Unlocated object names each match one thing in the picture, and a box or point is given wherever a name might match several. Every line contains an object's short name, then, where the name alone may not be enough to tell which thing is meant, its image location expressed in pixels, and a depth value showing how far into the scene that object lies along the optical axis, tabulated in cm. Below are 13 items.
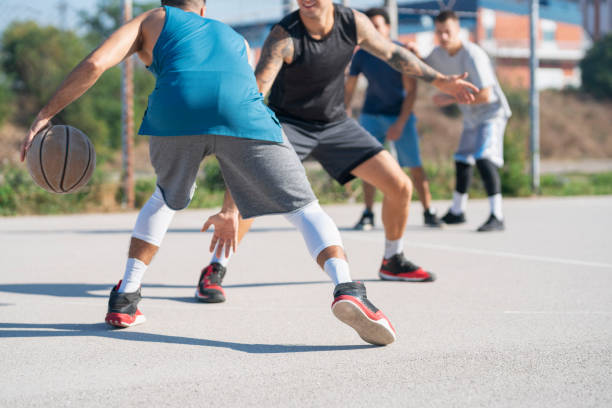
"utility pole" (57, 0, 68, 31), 1070
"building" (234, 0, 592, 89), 4569
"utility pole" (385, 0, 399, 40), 1311
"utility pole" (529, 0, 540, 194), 1330
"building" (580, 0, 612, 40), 7238
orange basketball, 406
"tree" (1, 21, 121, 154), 2252
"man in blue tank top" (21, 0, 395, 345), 368
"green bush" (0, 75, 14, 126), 2473
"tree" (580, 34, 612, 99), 4309
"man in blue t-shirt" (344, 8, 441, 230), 816
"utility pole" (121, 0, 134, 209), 1102
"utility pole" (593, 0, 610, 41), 7294
